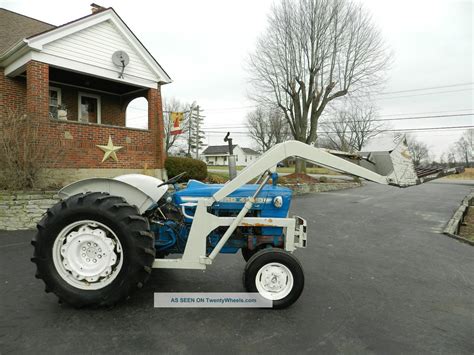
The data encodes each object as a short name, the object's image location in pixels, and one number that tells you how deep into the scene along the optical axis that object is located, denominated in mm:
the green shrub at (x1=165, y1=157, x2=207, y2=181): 11297
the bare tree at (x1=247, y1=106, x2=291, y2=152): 42719
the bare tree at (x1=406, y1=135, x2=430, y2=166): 56562
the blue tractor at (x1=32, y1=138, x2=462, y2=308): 2775
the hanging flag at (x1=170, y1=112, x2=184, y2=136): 18969
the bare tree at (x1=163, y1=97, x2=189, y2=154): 38938
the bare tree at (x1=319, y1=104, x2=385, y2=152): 41844
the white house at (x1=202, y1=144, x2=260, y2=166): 71625
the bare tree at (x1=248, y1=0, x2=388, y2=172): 17766
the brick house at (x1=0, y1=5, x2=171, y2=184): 8289
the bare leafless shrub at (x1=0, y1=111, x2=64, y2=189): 6332
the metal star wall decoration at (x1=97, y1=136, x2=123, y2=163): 9531
